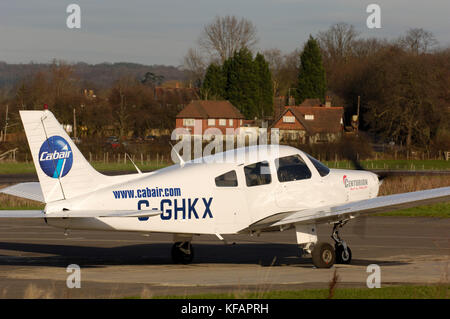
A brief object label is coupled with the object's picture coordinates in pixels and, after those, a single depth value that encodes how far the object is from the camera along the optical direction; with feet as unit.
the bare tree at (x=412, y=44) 328.49
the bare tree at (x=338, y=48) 445.78
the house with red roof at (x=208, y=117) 326.85
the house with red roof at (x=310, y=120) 287.48
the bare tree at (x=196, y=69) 409.28
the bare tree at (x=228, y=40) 396.37
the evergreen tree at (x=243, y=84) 350.02
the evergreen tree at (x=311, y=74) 353.31
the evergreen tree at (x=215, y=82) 356.38
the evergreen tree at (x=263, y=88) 350.64
